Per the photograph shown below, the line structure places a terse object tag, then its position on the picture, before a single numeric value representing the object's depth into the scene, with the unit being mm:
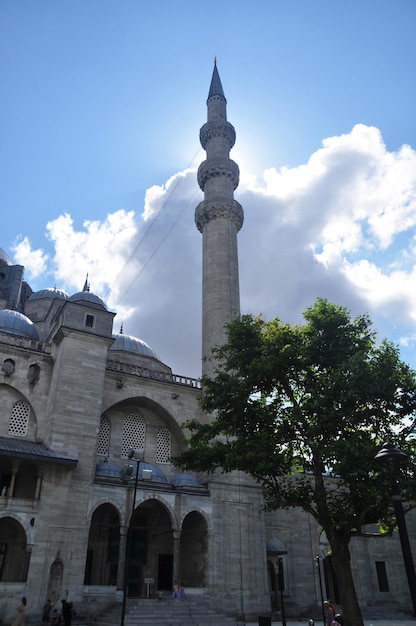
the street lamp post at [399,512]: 7711
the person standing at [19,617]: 13297
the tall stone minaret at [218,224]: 28203
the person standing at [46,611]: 17031
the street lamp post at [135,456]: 14289
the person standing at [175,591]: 19853
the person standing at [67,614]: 16672
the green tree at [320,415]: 14203
